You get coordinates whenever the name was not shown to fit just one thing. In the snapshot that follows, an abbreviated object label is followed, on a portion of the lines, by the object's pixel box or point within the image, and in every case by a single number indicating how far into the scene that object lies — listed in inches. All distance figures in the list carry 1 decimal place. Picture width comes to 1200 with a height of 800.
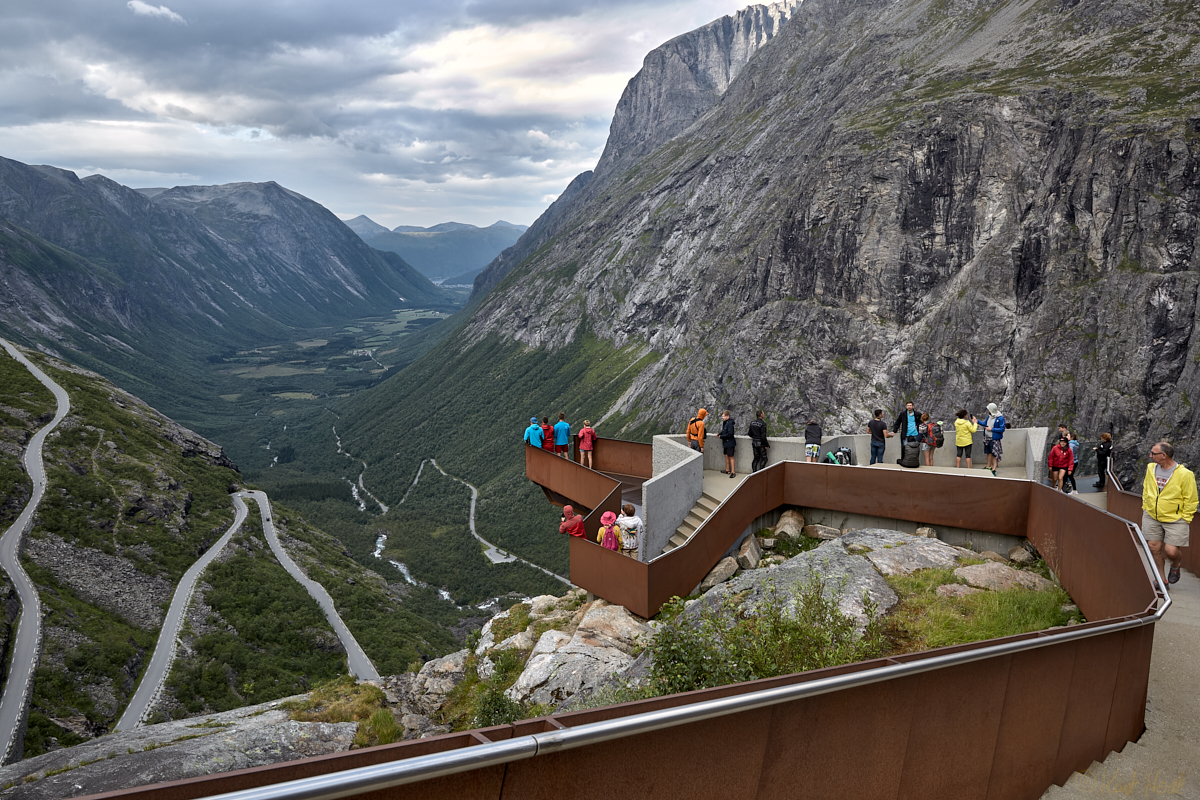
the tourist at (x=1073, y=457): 649.0
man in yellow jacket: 383.2
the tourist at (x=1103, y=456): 679.3
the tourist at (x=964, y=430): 730.8
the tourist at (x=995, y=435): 725.9
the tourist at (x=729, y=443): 767.1
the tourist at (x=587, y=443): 856.9
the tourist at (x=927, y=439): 763.4
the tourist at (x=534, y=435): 862.5
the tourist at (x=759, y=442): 740.6
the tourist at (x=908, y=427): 744.3
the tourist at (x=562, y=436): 871.1
